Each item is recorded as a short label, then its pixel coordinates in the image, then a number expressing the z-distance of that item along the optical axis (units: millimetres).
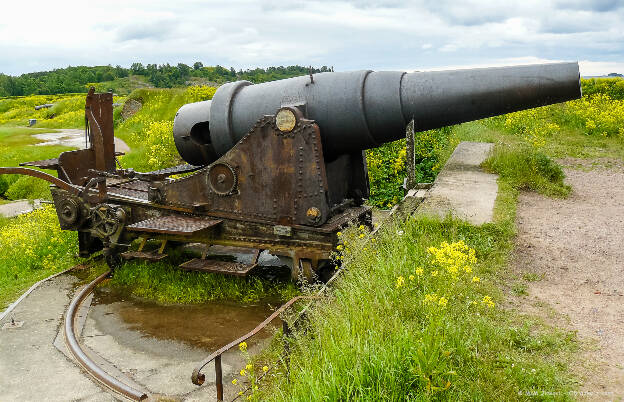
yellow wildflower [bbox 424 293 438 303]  3051
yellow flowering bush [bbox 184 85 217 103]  17912
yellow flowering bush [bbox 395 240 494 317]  3189
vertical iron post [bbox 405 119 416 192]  5304
